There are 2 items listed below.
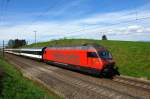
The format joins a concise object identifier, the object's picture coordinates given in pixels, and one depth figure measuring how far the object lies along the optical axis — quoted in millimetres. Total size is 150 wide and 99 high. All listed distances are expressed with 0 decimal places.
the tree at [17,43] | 150575
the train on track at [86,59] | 22719
